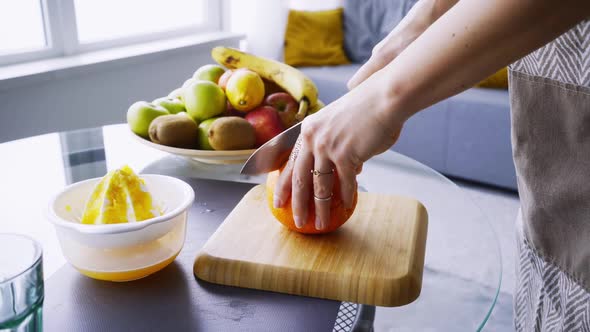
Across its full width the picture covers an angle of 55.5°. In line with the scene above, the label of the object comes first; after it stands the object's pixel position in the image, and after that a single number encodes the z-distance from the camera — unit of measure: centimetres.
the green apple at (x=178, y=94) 136
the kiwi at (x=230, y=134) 110
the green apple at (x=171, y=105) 129
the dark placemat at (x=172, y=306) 69
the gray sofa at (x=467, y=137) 264
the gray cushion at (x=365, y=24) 331
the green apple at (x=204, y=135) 116
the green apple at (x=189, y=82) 132
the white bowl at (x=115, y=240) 70
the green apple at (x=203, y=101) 121
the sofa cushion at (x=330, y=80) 309
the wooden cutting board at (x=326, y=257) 76
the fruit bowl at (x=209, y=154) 110
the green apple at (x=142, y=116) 119
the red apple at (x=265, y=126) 118
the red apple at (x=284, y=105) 128
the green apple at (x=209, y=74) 136
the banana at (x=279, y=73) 137
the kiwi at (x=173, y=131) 113
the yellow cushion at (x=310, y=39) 338
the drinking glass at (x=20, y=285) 54
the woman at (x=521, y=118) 57
